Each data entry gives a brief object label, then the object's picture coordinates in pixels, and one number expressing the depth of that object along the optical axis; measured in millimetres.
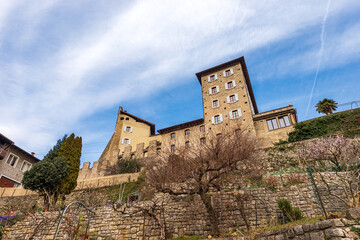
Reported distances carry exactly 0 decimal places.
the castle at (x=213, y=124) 23734
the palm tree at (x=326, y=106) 22800
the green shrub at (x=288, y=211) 8594
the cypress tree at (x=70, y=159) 17031
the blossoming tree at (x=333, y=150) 10222
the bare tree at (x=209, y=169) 9812
